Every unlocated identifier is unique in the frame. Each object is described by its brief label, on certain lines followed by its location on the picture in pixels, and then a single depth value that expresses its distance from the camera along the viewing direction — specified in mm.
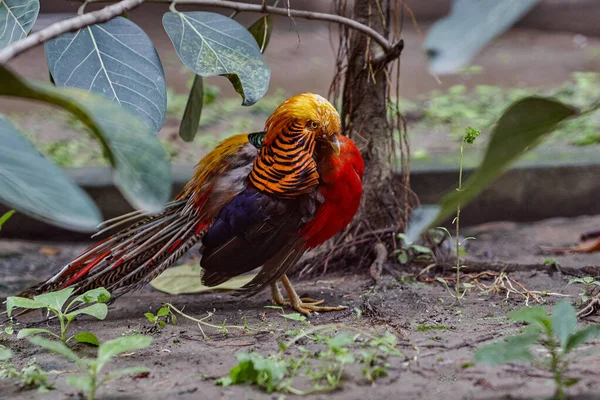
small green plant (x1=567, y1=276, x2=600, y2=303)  4488
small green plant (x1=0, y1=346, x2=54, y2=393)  3424
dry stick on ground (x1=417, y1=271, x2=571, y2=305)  4961
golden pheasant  5000
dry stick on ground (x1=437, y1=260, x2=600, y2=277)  5543
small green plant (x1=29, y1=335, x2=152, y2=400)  2934
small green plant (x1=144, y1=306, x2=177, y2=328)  4677
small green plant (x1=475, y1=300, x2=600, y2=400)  2875
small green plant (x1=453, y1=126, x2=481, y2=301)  4672
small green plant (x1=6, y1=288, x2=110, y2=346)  4109
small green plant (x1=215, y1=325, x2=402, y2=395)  3186
